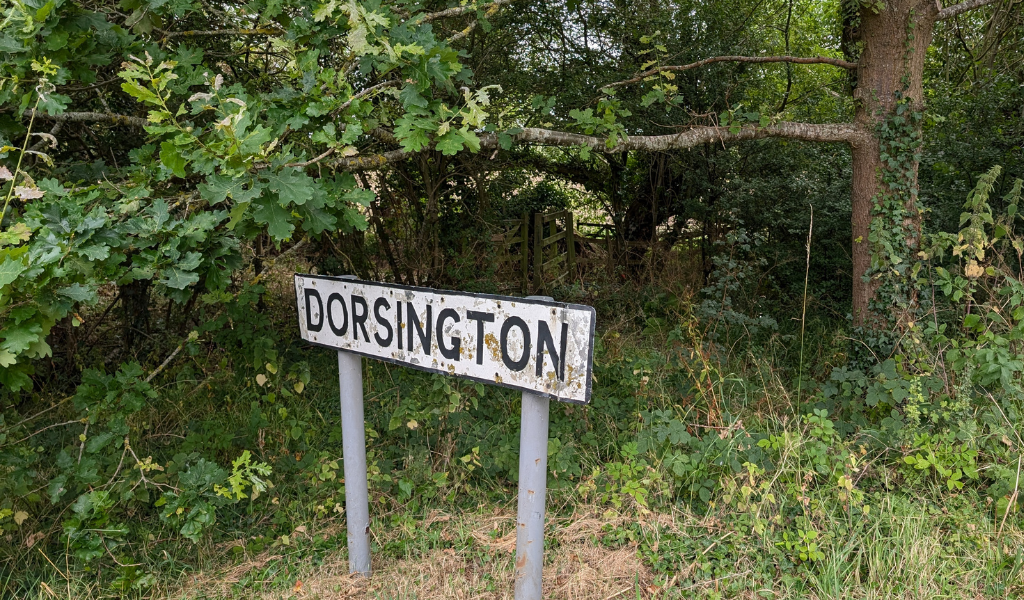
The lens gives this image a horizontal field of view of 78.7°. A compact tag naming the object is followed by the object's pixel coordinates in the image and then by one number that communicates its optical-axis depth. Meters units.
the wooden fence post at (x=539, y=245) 7.68
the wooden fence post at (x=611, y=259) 8.22
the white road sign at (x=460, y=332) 1.89
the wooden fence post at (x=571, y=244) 8.51
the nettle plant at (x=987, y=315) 3.02
